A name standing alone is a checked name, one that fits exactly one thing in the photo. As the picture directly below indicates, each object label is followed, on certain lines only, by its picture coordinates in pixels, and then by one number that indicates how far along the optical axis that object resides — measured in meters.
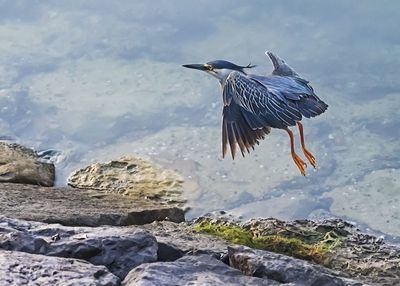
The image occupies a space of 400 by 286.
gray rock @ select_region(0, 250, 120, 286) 5.89
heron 8.97
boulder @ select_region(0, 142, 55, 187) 10.34
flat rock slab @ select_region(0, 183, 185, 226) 8.19
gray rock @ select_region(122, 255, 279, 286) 6.06
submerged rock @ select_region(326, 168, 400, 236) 10.79
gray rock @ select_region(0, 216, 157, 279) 6.57
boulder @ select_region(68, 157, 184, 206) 11.06
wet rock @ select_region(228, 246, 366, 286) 6.61
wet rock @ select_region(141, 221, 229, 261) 7.12
